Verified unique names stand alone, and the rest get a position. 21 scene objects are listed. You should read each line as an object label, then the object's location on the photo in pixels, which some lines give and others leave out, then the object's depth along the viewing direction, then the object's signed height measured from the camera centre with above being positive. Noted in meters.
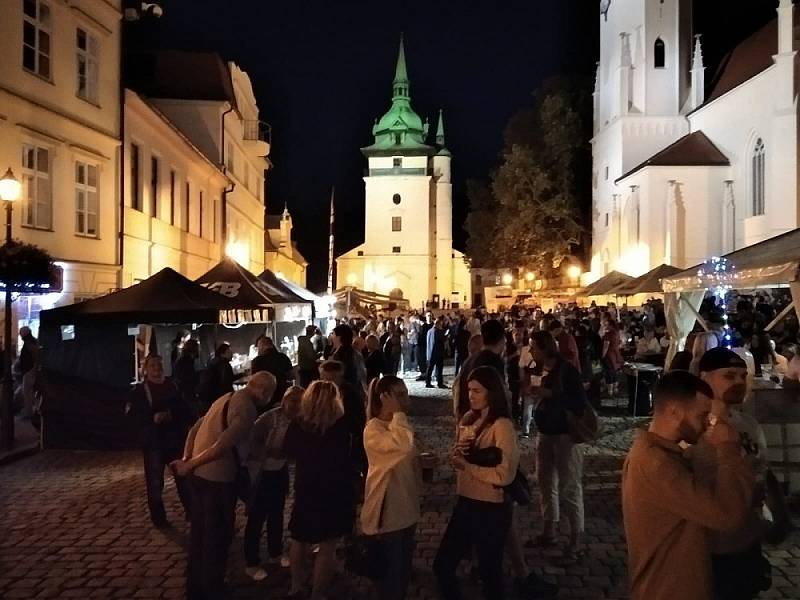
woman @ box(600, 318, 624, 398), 17.20 -1.04
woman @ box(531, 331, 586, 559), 6.95 -1.29
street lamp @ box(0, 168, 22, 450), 11.62 -0.91
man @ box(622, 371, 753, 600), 2.88 -0.70
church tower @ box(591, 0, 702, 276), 46.81 +13.00
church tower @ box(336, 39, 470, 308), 79.81 +8.70
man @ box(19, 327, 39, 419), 14.66 -1.17
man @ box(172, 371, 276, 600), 5.70 -1.28
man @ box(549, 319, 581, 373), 11.89 -0.57
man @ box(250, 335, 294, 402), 8.93 -0.69
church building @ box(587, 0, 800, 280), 35.03 +8.67
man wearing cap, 3.04 -0.97
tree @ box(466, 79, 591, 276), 51.09 +8.15
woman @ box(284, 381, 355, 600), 5.29 -1.08
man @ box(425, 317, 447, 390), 21.00 -1.26
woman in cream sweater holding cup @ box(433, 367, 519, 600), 5.05 -1.14
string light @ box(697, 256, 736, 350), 11.55 +0.48
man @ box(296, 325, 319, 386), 14.31 -1.00
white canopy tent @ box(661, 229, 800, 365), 9.72 +0.41
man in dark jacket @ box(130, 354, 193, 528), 7.91 -1.20
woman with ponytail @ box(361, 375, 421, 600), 4.96 -1.15
